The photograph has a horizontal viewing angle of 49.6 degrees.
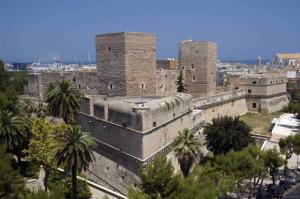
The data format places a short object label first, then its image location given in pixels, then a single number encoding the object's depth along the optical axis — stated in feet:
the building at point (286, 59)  473.34
